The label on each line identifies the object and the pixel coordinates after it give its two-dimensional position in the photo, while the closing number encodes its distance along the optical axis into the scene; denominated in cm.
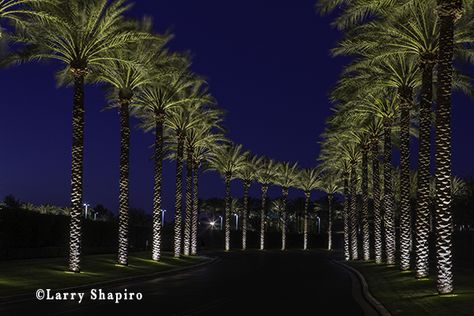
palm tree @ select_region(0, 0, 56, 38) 2619
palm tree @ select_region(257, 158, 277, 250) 9462
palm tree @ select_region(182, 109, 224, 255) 5591
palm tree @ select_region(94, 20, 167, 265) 3784
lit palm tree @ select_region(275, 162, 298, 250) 9775
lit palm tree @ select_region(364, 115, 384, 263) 4561
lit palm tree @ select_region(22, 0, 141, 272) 3092
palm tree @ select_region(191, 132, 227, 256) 5862
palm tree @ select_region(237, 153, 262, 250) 8934
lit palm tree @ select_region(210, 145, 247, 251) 8081
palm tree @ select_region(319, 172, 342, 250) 9183
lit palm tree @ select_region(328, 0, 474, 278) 2738
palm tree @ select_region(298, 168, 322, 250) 9762
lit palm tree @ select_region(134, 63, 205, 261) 4403
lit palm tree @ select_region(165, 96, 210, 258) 5216
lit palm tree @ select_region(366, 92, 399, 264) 4034
